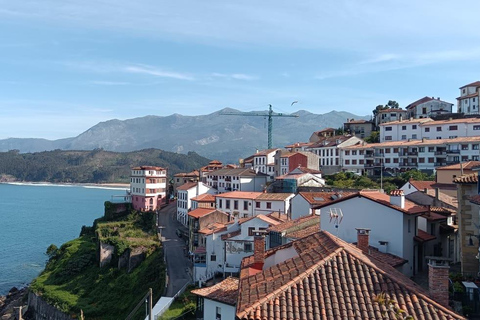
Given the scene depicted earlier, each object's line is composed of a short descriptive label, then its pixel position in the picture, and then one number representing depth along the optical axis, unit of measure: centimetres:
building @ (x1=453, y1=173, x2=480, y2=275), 1783
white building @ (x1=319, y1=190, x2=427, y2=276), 1936
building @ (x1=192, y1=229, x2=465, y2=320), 994
